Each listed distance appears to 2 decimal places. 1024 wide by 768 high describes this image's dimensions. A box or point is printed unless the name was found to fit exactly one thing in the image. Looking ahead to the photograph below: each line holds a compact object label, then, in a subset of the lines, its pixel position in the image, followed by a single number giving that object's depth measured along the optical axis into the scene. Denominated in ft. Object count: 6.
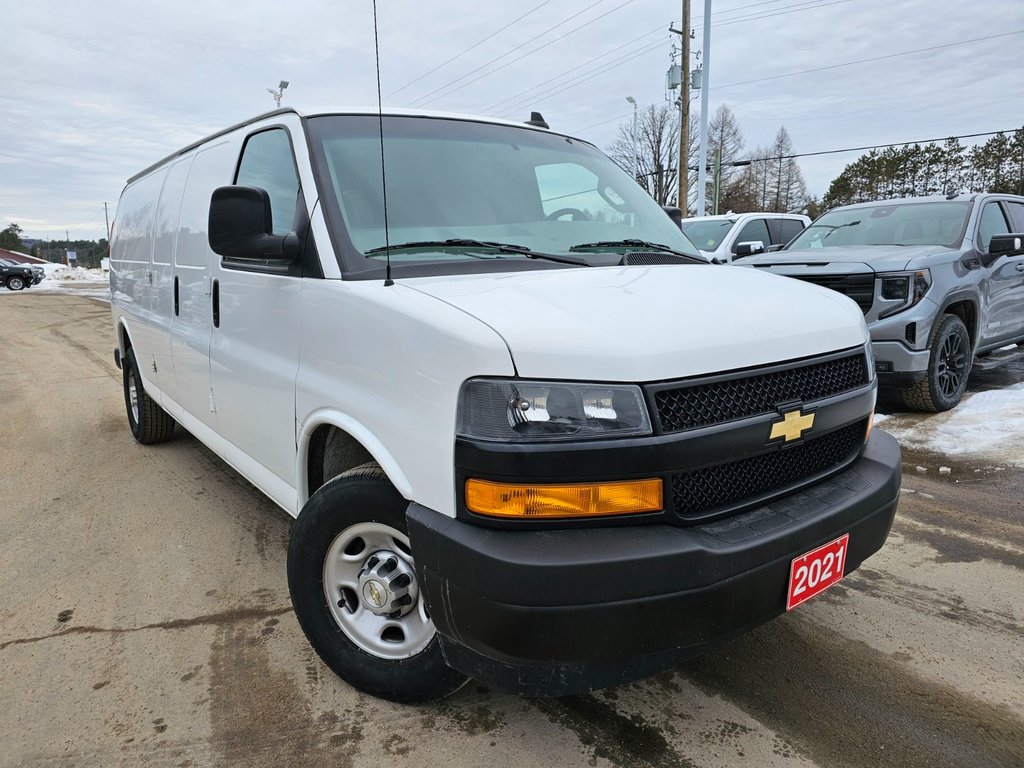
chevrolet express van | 5.92
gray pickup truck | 19.40
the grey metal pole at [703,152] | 71.61
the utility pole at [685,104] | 72.28
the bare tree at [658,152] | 148.05
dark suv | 106.83
